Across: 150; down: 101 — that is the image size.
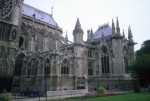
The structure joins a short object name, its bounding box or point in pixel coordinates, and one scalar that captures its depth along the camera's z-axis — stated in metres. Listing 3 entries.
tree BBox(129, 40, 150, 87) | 24.33
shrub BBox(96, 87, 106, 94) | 18.29
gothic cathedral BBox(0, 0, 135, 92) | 21.41
